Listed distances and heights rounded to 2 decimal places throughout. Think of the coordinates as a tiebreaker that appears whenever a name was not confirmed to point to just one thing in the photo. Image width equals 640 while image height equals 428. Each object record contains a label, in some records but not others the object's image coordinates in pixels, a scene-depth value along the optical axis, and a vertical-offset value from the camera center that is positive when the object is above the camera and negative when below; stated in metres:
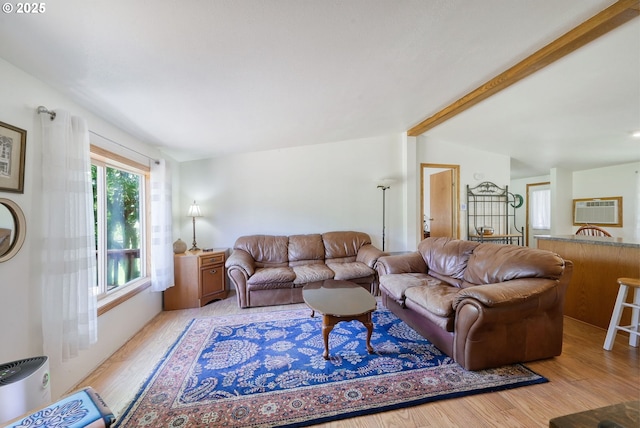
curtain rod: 1.48 +0.65
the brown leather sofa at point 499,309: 1.74 -0.80
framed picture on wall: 1.28 +0.32
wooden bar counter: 2.31 -0.65
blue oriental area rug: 1.48 -1.24
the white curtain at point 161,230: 2.82 -0.21
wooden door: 4.61 +0.12
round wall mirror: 1.29 -0.08
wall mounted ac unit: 4.74 -0.07
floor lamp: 4.36 +0.00
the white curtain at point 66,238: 1.49 -0.16
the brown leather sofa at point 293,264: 3.14 -0.80
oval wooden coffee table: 1.95 -0.83
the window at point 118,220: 2.23 -0.08
